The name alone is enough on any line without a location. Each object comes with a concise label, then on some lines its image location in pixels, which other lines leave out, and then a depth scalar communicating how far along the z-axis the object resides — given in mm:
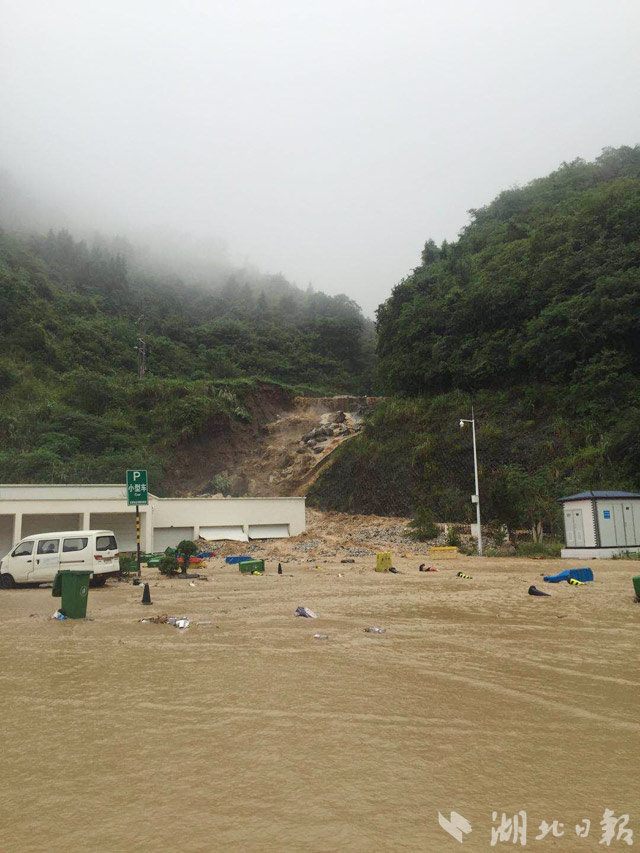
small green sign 20391
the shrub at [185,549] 24703
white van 17797
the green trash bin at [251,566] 22344
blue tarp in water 16344
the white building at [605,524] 24703
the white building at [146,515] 33406
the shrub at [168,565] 21719
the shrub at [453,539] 31812
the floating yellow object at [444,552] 28502
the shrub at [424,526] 35094
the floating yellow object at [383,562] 22219
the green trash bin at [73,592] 11172
